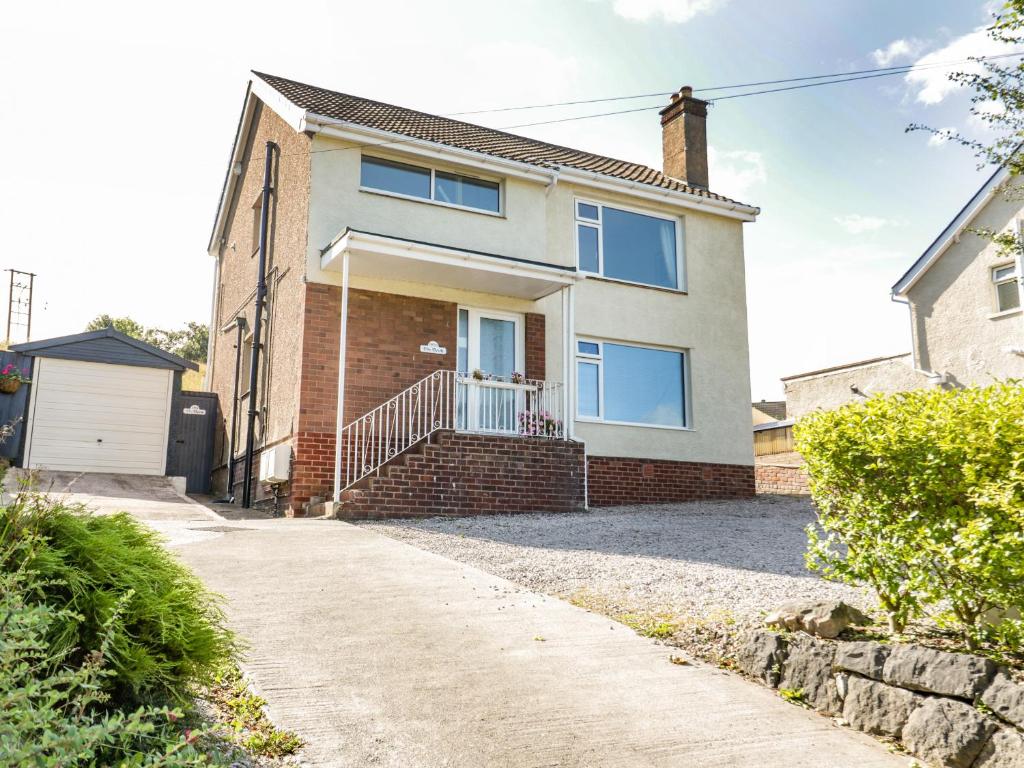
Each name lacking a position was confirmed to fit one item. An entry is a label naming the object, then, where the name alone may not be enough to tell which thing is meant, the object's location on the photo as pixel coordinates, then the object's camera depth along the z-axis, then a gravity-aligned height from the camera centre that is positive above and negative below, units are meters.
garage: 16.33 +2.16
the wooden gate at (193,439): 17.25 +1.57
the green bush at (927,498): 4.35 +0.13
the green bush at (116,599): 3.45 -0.31
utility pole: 37.53 +9.17
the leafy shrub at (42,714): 2.29 -0.53
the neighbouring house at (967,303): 19.73 +5.04
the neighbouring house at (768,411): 39.03 +4.87
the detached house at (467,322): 12.46 +3.22
